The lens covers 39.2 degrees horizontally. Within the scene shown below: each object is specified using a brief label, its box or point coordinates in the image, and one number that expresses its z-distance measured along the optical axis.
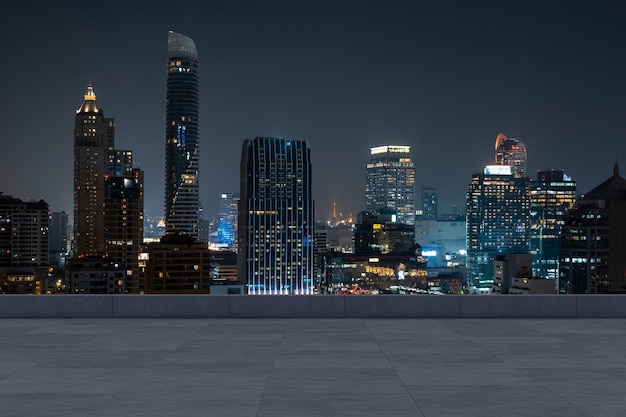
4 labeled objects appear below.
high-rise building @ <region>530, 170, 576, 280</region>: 187.56
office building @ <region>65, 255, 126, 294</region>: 179.88
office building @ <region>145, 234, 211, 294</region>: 194.62
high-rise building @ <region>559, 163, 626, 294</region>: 144.75
